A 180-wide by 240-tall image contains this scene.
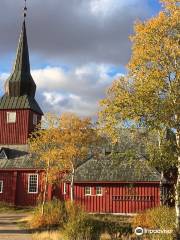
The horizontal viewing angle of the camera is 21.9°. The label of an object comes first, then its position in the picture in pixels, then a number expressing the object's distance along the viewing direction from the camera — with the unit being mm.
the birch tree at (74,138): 37375
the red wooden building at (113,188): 40312
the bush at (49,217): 27859
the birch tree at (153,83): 21453
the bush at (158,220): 18544
